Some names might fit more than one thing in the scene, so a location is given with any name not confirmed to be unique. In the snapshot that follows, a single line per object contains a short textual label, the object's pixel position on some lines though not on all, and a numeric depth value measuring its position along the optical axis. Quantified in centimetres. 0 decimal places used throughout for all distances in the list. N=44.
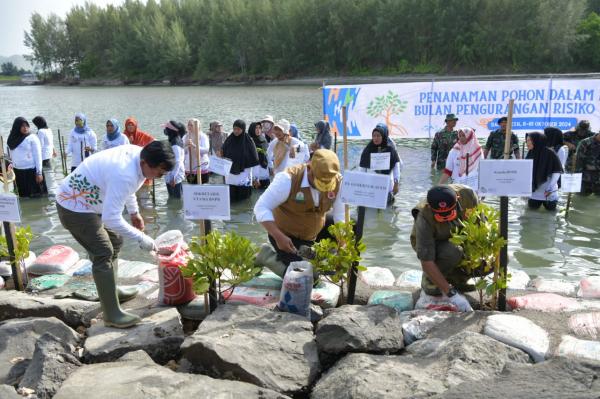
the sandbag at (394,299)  426
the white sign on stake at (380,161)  756
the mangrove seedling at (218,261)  384
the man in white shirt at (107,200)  352
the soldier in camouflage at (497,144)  885
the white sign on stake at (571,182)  712
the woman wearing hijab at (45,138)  1120
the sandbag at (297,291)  392
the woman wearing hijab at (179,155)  910
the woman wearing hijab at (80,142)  970
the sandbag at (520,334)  339
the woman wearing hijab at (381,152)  782
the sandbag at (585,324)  363
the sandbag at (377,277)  489
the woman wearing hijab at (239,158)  907
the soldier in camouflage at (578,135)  937
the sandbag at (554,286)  461
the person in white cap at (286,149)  829
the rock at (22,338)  347
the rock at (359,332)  340
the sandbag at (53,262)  535
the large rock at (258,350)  314
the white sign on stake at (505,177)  379
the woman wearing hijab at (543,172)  792
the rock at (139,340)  350
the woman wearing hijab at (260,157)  986
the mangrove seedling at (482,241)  378
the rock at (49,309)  418
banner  1040
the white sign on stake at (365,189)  386
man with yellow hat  420
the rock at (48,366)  311
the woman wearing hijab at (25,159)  919
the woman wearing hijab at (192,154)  908
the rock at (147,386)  287
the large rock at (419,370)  285
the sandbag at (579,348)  329
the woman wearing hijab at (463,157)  748
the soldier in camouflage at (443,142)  959
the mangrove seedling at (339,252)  396
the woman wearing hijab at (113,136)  910
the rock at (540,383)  257
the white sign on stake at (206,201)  387
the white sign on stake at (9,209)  460
